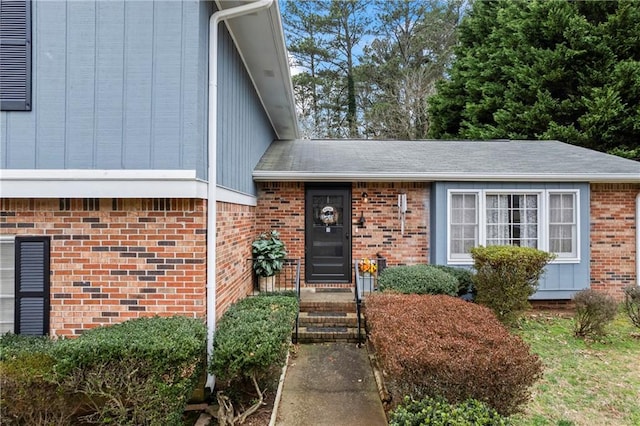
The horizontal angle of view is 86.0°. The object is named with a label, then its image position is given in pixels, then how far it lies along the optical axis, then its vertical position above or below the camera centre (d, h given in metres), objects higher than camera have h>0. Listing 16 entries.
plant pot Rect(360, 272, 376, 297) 7.04 -1.32
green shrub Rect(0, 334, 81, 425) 2.73 -1.40
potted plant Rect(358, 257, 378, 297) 7.08 -1.16
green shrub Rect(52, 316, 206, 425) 2.80 -1.28
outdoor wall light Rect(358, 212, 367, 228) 7.52 -0.06
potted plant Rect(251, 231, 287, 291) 6.70 -0.86
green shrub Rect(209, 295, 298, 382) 3.27 -1.24
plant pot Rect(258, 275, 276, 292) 6.75 -1.28
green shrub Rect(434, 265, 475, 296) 6.61 -1.18
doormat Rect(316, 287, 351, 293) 7.16 -1.51
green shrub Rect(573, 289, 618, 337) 5.57 -1.54
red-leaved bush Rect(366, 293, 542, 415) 2.89 -1.25
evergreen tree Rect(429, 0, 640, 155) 12.66 +6.00
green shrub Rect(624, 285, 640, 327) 5.99 -1.51
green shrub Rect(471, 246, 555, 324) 5.86 -1.02
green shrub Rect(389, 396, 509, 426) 2.61 -1.53
